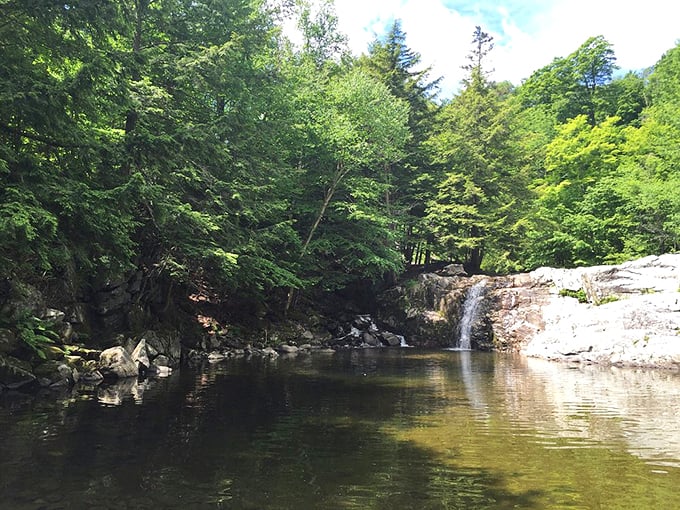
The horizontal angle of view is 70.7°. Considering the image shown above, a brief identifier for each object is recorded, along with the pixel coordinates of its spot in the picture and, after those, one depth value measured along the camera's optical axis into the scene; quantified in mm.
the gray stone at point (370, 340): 26406
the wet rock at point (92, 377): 12023
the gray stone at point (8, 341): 10898
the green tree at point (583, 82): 42594
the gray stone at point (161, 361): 15033
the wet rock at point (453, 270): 30375
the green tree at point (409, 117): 32562
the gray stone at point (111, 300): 15578
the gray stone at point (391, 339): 26822
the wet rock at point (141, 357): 13734
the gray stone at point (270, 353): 20188
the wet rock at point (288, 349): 21828
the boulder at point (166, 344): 16031
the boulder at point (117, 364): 12719
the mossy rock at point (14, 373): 10672
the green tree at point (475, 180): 30406
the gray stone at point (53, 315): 12234
